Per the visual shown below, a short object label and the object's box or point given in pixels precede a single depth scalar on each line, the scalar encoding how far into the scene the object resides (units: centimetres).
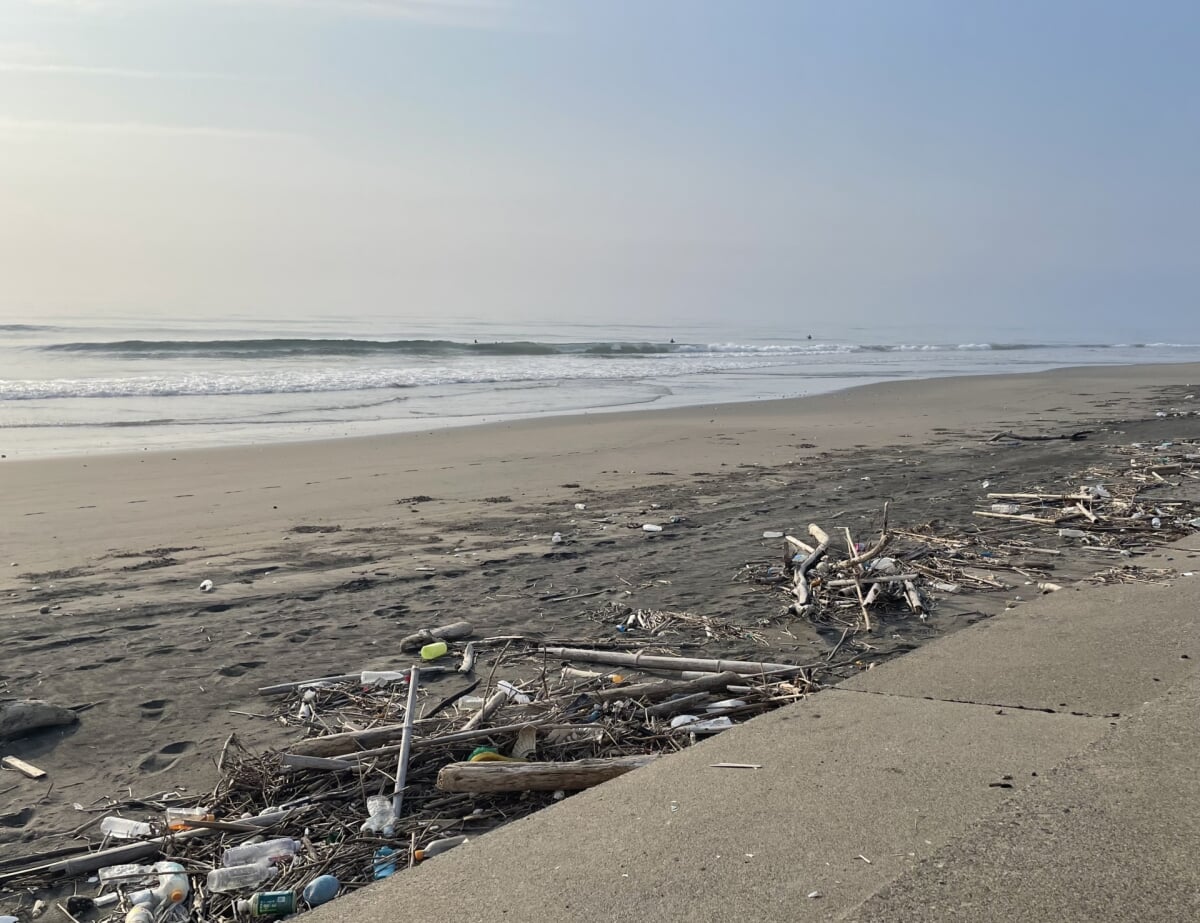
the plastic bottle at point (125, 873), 303
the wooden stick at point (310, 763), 359
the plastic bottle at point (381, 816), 325
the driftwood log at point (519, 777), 340
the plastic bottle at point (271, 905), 281
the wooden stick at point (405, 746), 338
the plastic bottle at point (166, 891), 289
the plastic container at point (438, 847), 306
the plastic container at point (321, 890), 285
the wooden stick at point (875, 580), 559
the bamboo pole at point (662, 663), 444
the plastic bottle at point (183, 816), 326
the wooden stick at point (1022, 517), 761
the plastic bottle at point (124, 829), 328
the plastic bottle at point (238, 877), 296
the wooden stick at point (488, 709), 388
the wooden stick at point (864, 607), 522
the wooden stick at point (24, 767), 376
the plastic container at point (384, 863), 299
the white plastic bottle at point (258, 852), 309
